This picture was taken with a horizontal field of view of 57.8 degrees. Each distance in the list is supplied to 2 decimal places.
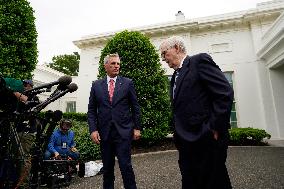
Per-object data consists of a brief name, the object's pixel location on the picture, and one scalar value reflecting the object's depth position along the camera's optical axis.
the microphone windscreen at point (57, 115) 2.42
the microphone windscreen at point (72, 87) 2.51
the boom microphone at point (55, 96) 2.36
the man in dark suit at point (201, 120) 2.26
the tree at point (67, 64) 46.50
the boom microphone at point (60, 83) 2.39
